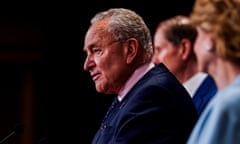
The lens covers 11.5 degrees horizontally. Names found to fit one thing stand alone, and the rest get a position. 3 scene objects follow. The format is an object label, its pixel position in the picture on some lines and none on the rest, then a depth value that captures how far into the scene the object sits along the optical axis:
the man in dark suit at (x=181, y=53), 3.69
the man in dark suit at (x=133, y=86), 3.18
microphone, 3.38
